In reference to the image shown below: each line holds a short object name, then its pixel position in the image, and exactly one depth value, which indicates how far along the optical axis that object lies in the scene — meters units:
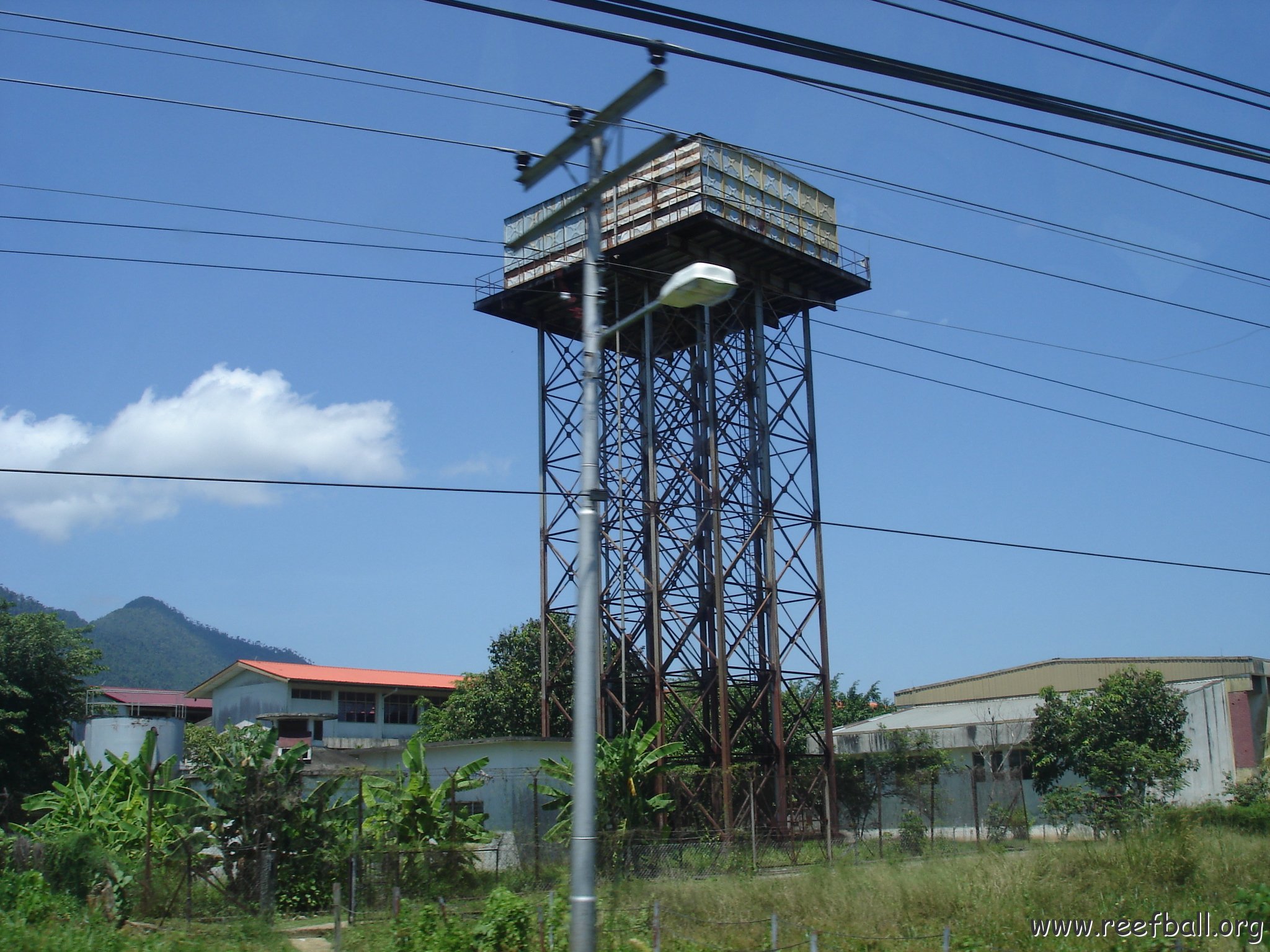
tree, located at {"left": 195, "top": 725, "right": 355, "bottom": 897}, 21.36
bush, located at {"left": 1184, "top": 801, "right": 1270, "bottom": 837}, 27.27
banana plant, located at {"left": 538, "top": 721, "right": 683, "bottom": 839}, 27.38
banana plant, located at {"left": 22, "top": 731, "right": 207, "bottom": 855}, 22.53
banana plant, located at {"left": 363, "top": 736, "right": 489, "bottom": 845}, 24.20
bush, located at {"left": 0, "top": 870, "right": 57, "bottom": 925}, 17.47
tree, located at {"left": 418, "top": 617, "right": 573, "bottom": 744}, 46.88
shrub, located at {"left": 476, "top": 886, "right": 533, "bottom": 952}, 14.87
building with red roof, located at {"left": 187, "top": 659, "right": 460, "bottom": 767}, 59.28
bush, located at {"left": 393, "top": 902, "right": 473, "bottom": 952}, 14.85
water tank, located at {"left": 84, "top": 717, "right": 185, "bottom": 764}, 32.78
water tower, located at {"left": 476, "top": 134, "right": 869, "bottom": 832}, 31.80
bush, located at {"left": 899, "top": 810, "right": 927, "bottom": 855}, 28.00
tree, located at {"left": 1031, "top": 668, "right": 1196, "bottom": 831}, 34.00
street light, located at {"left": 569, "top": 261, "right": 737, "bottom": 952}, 8.70
